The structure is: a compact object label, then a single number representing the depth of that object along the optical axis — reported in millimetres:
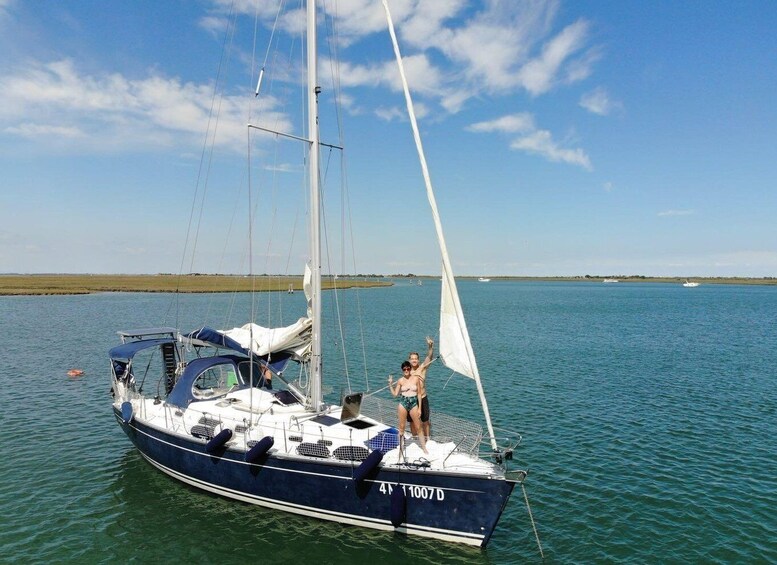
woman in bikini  12044
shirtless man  11688
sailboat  10844
